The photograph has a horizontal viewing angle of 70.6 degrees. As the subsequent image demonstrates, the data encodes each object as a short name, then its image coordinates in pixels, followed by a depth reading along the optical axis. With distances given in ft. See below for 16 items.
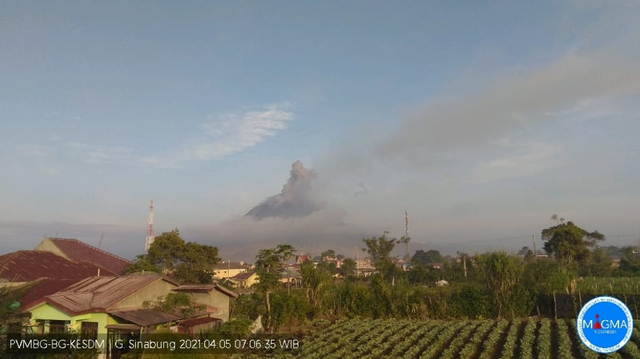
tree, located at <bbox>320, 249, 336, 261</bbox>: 317.22
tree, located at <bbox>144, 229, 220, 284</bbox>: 115.67
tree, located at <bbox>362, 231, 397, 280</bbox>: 161.07
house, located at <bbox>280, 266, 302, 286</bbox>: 165.19
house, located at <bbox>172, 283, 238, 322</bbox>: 67.36
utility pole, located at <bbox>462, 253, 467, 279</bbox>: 148.72
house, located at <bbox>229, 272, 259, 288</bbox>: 245.55
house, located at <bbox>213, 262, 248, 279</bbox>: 320.39
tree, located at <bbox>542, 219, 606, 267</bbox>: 181.87
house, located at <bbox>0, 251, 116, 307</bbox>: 88.84
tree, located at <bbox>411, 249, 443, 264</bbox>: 435.94
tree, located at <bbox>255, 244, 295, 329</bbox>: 79.77
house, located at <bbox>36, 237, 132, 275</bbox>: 119.44
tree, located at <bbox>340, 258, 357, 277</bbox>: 256.40
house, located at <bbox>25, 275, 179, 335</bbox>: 52.54
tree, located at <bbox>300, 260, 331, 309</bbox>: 87.66
